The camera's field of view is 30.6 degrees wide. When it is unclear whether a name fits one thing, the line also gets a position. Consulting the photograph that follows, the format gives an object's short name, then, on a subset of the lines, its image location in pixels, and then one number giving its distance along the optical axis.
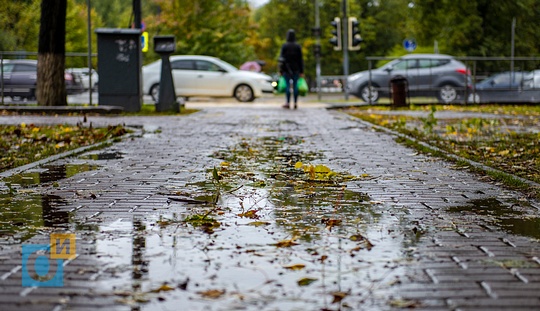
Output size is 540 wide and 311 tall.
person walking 26.48
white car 33.97
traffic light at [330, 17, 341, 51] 34.81
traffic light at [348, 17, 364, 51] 34.81
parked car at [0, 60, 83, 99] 26.84
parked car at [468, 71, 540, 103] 29.64
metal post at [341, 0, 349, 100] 35.28
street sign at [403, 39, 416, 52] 45.88
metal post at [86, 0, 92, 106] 23.20
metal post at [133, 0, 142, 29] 24.59
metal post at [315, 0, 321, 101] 37.06
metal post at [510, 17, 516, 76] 29.65
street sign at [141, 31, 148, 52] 29.28
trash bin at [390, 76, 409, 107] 27.84
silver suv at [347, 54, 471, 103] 30.11
